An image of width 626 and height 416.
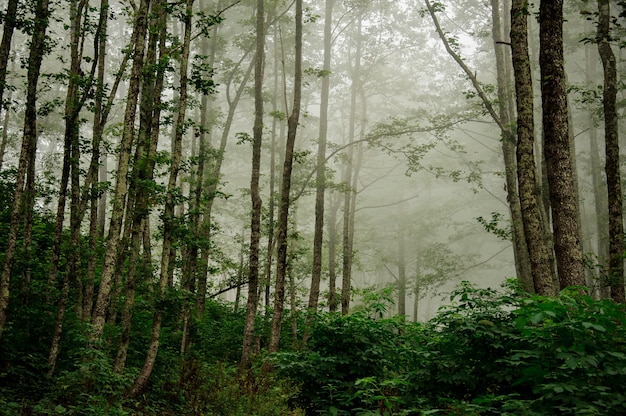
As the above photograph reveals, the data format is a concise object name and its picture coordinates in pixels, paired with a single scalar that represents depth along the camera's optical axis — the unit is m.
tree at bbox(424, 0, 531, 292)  12.20
